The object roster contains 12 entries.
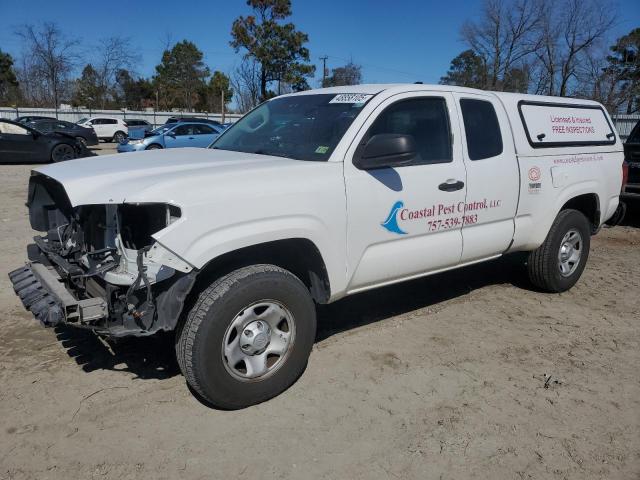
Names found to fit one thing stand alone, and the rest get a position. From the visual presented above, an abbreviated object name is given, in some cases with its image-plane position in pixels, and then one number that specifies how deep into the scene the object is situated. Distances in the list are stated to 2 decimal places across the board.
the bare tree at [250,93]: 39.53
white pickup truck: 2.99
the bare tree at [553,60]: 25.59
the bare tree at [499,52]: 26.83
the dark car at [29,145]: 16.34
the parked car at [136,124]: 34.56
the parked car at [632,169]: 8.97
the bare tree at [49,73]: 41.53
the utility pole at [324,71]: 47.50
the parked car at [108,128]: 33.16
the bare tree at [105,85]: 48.81
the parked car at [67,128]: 24.95
